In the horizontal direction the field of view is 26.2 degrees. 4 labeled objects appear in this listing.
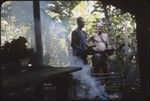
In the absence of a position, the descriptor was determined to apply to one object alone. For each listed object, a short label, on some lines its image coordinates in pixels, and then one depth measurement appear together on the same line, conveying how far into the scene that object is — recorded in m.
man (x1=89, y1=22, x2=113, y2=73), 4.10
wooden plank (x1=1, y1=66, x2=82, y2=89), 2.81
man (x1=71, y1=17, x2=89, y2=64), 4.05
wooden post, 3.99
